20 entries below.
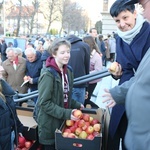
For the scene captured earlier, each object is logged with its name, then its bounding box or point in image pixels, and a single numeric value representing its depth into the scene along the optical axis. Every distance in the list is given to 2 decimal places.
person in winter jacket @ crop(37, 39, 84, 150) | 1.87
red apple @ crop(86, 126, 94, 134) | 1.95
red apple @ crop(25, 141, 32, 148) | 2.22
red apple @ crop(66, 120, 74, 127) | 1.99
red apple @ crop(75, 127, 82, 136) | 1.94
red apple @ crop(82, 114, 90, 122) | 2.10
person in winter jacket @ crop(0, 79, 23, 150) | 1.78
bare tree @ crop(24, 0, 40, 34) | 25.06
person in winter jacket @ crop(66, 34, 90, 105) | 3.31
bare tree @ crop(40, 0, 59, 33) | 27.36
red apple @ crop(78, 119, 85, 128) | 2.00
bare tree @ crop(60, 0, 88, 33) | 28.69
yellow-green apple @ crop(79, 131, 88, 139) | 1.90
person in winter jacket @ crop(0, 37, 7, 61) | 8.47
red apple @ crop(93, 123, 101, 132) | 1.99
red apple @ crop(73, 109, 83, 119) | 1.93
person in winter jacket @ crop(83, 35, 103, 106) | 3.89
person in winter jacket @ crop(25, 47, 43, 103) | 3.79
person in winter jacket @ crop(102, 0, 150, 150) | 1.63
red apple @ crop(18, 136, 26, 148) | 2.24
